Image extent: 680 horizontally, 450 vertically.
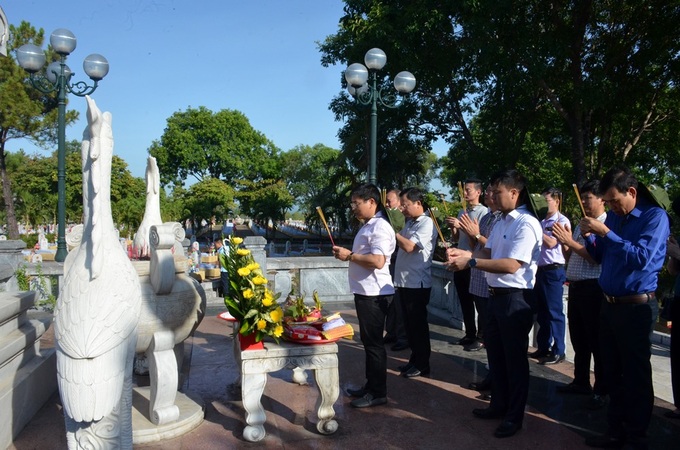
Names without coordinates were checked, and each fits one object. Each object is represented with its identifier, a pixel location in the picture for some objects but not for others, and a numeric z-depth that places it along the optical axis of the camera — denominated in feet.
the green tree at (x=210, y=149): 126.72
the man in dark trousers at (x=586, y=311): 13.94
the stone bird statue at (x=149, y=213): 13.15
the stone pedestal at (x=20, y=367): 10.82
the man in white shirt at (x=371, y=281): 12.73
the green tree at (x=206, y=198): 117.08
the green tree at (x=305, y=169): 156.31
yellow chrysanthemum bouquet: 11.16
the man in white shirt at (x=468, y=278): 18.30
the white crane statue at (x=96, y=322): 8.29
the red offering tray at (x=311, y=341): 11.50
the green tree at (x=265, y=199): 121.39
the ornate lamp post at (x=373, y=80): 27.02
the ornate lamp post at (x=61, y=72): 28.86
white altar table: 11.02
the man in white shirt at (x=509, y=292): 11.57
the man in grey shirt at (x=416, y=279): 15.40
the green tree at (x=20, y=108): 66.95
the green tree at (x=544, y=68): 38.34
